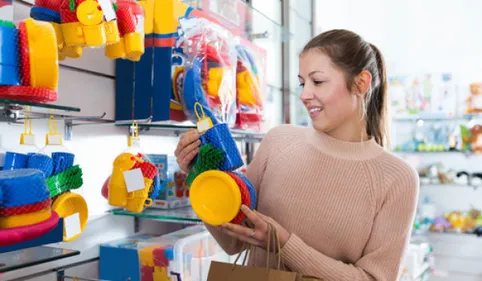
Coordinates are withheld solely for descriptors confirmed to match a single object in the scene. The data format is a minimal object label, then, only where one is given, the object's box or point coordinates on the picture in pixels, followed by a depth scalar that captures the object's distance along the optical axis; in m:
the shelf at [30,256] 1.02
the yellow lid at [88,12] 1.11
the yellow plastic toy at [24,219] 0.86
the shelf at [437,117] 4.05
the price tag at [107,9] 1.13
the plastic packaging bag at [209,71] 1.59
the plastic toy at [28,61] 0.90
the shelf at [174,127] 1.64
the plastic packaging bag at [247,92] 1.96
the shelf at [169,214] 1.71
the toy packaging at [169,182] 1.82
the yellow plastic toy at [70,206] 1.19
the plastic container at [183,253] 1.68
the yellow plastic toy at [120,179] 1.43
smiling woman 1.28
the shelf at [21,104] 0.95
